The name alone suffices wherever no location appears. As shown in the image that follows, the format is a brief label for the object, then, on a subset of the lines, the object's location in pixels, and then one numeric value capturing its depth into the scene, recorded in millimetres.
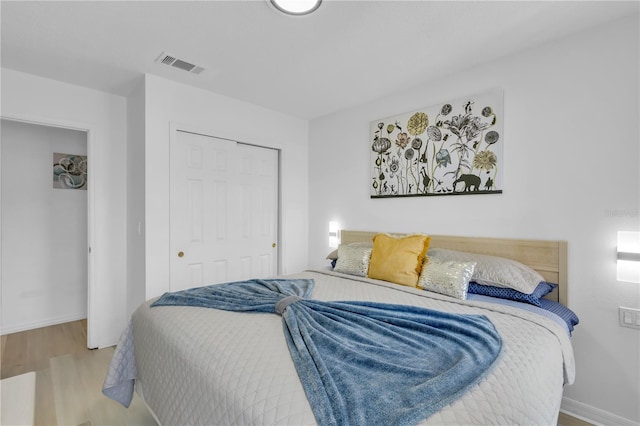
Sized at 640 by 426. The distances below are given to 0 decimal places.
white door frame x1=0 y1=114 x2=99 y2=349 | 2922
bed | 965
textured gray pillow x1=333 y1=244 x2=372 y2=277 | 2623
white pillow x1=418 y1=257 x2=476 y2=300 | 2010
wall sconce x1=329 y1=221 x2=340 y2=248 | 3607
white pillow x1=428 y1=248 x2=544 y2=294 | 1947
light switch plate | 1844
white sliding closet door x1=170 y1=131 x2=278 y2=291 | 2941
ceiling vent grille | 2385
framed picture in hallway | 3562
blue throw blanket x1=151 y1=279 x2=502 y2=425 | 907
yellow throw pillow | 2321
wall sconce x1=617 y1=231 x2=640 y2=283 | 1826
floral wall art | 2426
